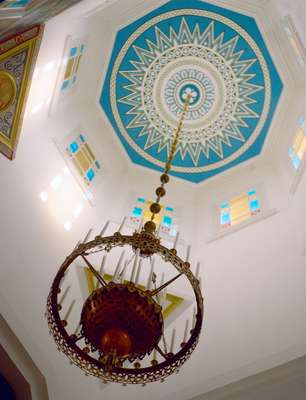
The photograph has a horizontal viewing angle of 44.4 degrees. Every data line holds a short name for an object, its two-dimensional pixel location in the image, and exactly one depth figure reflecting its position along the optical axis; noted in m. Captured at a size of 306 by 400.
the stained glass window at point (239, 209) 7.39
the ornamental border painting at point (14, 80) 4.38
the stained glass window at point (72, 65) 6.87
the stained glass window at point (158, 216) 7.91
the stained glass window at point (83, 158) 7.36
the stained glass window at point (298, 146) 6.96
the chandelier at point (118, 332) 2.80
